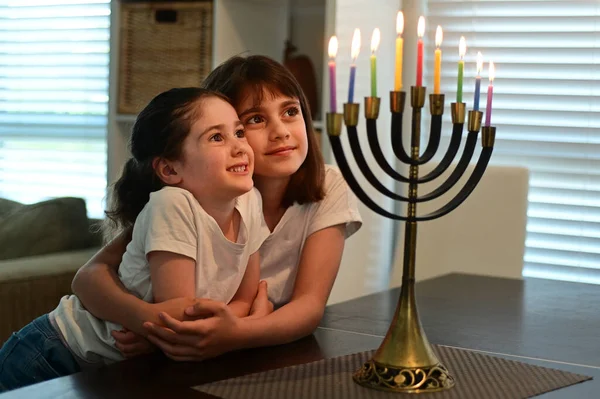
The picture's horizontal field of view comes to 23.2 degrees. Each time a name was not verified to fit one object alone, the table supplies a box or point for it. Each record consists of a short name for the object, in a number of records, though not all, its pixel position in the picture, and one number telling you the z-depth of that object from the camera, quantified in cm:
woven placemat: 210
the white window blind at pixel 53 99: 638
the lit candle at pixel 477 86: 214
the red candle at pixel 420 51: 205
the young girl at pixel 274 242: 235
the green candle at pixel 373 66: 202
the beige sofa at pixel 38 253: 374
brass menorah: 211
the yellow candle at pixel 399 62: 204
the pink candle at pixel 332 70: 203
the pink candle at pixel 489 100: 218
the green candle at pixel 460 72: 211
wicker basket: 520
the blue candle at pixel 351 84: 200
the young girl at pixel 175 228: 245
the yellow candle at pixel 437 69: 208
